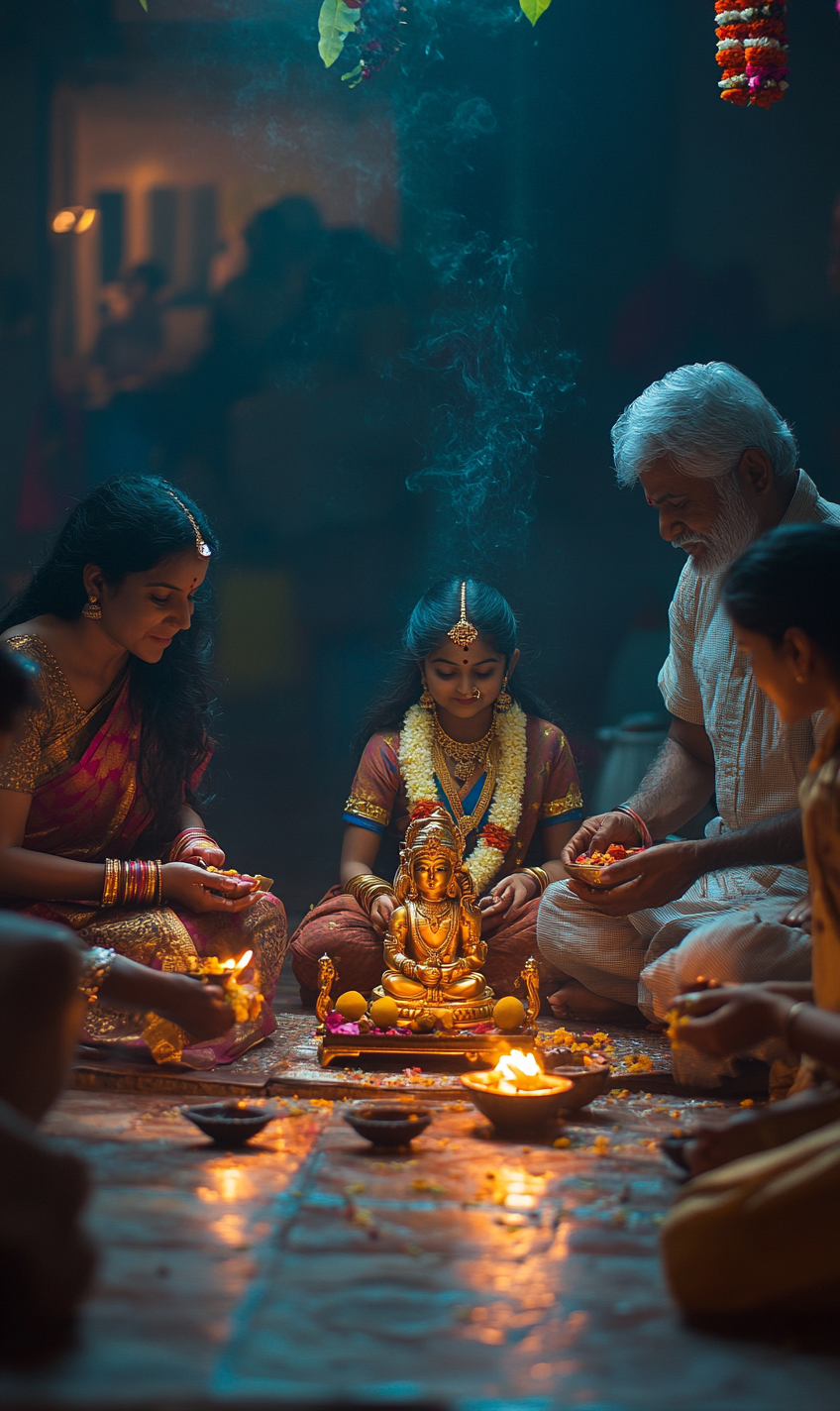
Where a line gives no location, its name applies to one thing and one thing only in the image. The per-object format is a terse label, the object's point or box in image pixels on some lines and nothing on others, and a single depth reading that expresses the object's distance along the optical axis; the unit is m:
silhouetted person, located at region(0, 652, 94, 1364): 2.15
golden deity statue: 4.60
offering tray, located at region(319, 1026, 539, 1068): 4.33
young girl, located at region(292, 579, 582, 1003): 5.35
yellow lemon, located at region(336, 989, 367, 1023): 4.50
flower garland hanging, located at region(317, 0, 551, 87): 6.55
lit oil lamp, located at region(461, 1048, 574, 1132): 3.54
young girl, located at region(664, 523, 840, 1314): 2.25
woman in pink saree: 4.43
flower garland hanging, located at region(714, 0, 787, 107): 4.51
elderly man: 4.52
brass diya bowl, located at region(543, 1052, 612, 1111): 3.74
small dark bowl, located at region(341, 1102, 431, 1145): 3.35
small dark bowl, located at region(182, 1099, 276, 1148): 3.34
